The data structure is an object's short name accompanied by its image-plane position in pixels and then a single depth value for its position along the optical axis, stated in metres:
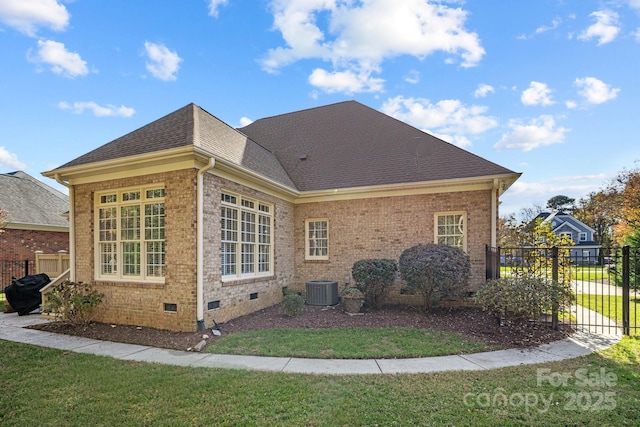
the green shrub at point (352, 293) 9.24
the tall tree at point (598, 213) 35.88
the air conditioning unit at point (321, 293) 10.30
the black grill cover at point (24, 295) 9.76
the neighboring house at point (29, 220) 15.91
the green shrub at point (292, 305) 8.64
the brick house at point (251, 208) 7.39
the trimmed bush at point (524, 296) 6.80
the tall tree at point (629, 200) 19.30
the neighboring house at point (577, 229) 45.97
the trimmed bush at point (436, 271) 8.45
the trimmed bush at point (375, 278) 9.39
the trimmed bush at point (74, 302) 7.79
